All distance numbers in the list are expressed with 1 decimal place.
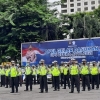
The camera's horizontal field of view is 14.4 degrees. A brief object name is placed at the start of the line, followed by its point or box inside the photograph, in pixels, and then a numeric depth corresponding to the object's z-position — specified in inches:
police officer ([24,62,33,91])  917.6
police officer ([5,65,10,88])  1104.7
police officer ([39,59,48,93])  833.5
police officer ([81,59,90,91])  856.9
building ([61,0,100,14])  5172.2
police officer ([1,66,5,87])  1189.3
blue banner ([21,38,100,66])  1229.1
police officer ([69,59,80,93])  797.9
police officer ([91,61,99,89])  925.2
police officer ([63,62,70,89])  1008.2
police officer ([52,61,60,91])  893.2
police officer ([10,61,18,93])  840.9
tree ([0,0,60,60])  1621.6
